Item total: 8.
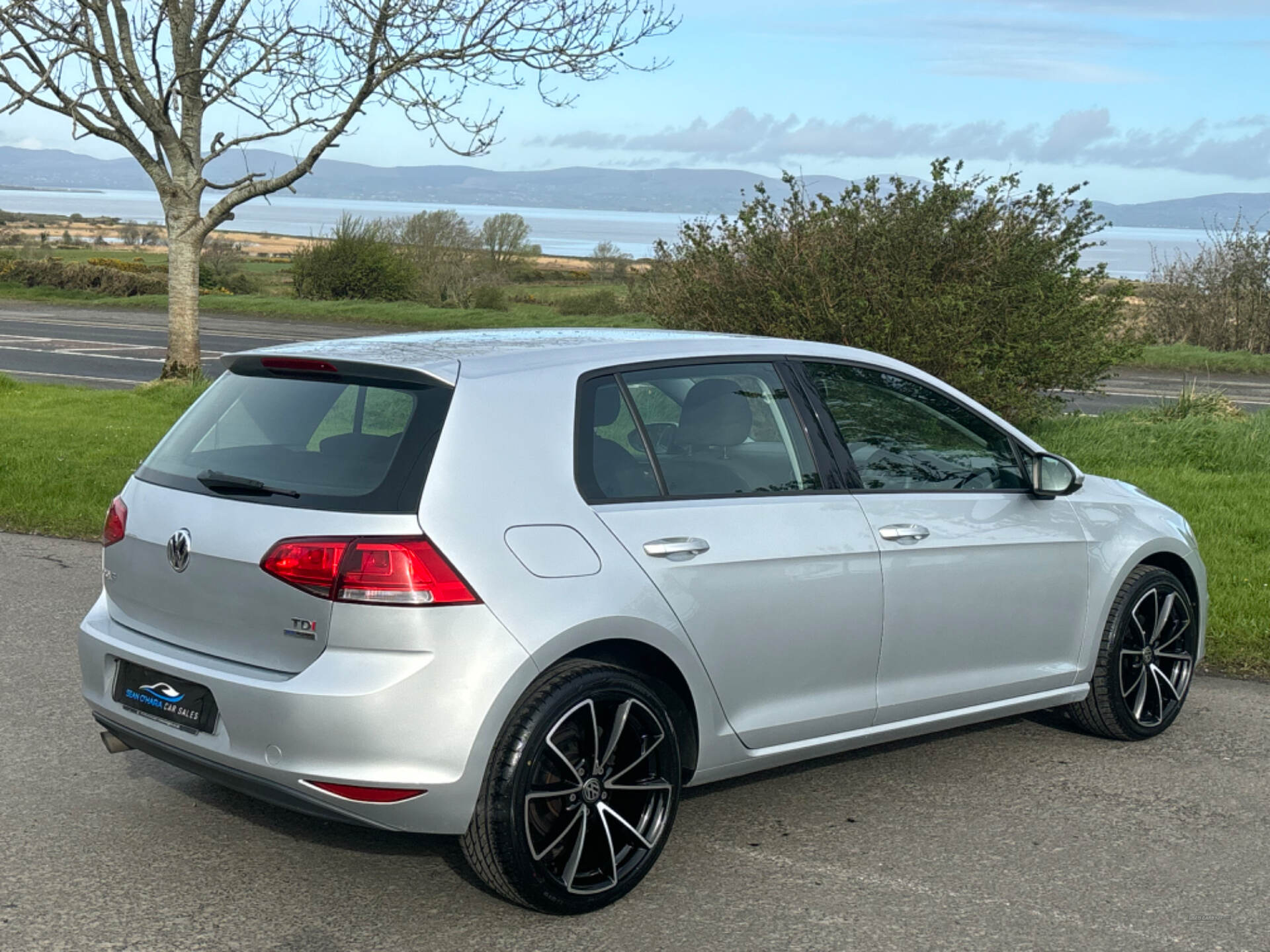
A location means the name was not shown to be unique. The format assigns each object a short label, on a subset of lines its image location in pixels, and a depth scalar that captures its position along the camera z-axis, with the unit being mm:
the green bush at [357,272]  42000
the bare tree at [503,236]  50375
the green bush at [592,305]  39688
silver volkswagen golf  3861
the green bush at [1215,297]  28359
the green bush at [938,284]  12984
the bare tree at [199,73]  16656
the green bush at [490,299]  40750
